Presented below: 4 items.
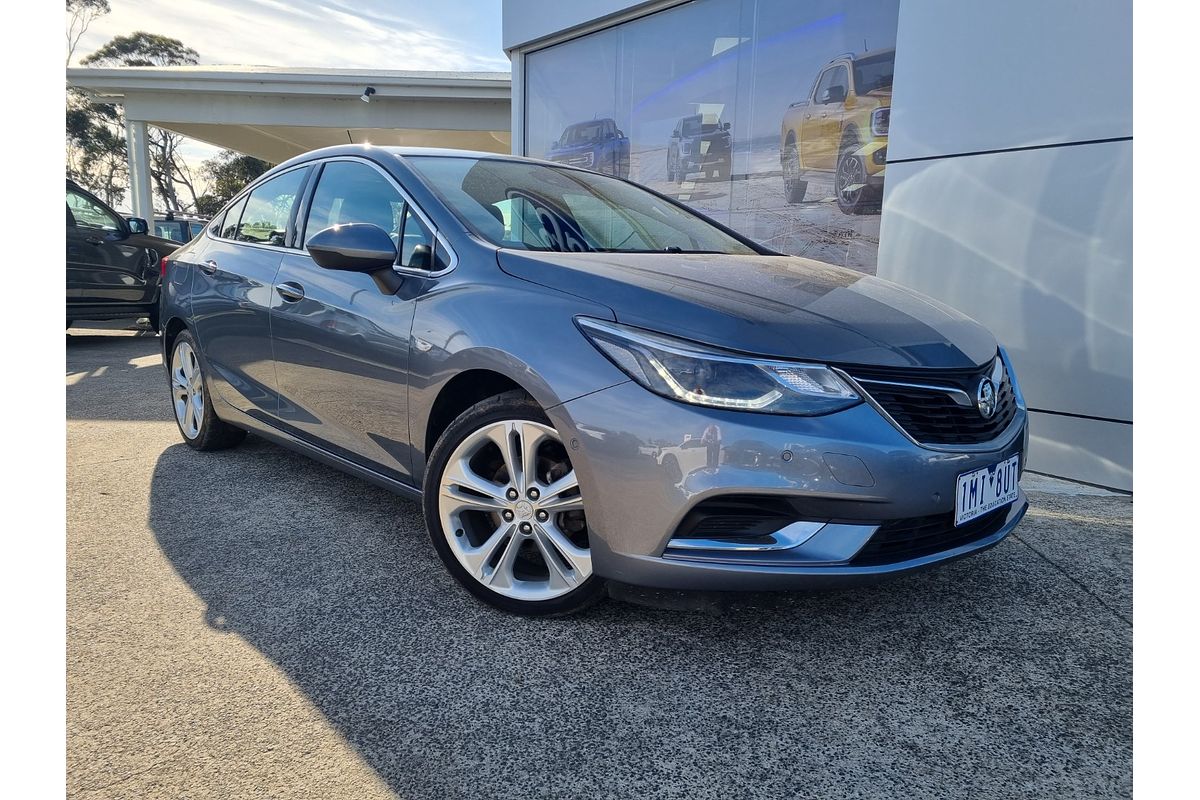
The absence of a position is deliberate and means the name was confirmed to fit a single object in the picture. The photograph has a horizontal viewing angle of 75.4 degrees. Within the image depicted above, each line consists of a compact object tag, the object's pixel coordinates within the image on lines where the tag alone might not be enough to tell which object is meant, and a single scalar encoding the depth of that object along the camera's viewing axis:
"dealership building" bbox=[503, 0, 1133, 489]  4.03
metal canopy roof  13.60
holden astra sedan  1.91
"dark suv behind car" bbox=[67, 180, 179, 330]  8.45
